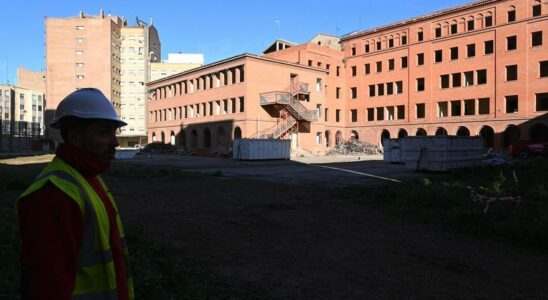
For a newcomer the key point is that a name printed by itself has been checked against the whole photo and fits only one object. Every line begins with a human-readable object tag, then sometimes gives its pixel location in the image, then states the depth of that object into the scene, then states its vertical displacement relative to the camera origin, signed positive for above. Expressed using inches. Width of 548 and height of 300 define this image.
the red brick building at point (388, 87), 1916.8 +300.2
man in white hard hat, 65.0 -10.9
